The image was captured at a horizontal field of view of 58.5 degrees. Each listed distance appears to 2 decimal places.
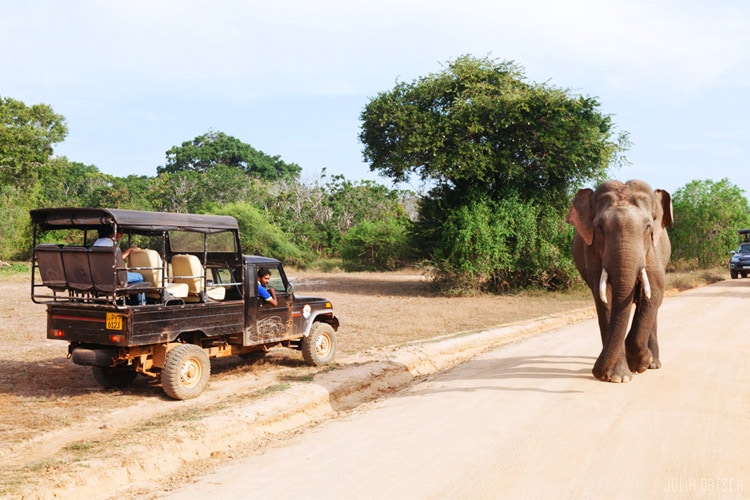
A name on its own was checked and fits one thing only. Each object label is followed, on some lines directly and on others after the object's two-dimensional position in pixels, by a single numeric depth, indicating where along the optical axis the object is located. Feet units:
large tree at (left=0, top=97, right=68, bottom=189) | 129.08
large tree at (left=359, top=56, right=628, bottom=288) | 86.17
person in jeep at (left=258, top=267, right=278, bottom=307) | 35.09
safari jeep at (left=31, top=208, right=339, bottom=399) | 28.76
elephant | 28.25
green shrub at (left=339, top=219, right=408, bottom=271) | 152.56
